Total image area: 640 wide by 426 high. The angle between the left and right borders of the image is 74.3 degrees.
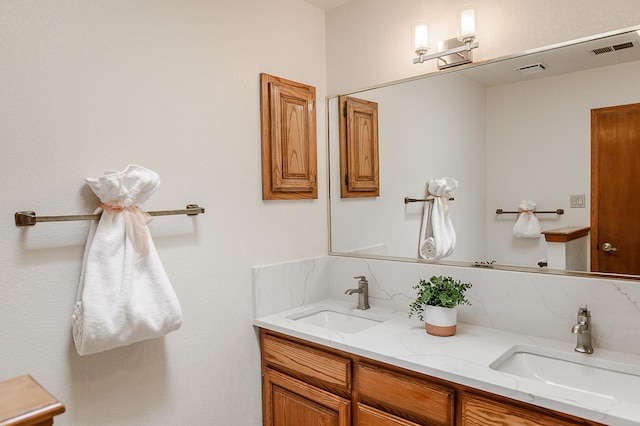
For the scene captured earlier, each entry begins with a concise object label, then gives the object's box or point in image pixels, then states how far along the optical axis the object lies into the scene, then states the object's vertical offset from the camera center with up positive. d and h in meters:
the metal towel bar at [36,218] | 1.33 -0.03
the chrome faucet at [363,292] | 2.18 -0.46
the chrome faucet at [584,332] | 1.50 -0.48
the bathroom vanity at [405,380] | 1.22 -0.61
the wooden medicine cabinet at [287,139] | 2.07 +0.33
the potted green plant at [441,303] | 1.71 -0.42
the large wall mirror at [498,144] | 1.60 +0.25
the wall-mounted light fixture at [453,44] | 1.80 +0.70
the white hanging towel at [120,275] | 1.39 -0.23
